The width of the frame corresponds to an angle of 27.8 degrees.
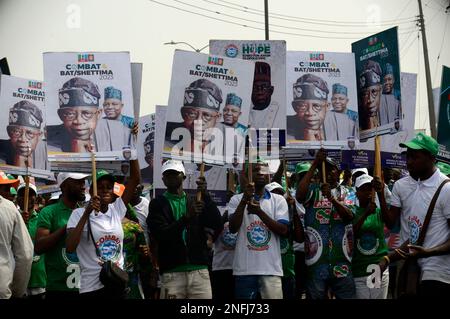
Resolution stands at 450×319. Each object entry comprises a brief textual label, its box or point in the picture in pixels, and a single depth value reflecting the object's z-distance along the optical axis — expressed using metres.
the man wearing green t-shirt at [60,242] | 8.48
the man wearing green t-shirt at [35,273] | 9.88
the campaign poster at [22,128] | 10.53
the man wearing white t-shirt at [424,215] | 7.28
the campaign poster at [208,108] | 9.18
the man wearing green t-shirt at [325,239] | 9.45
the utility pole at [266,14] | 30.14
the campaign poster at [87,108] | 8.59
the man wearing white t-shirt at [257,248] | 9.24
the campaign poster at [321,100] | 9.83
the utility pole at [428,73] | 26.37
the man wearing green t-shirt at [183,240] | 9.15
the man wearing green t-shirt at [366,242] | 9.59
